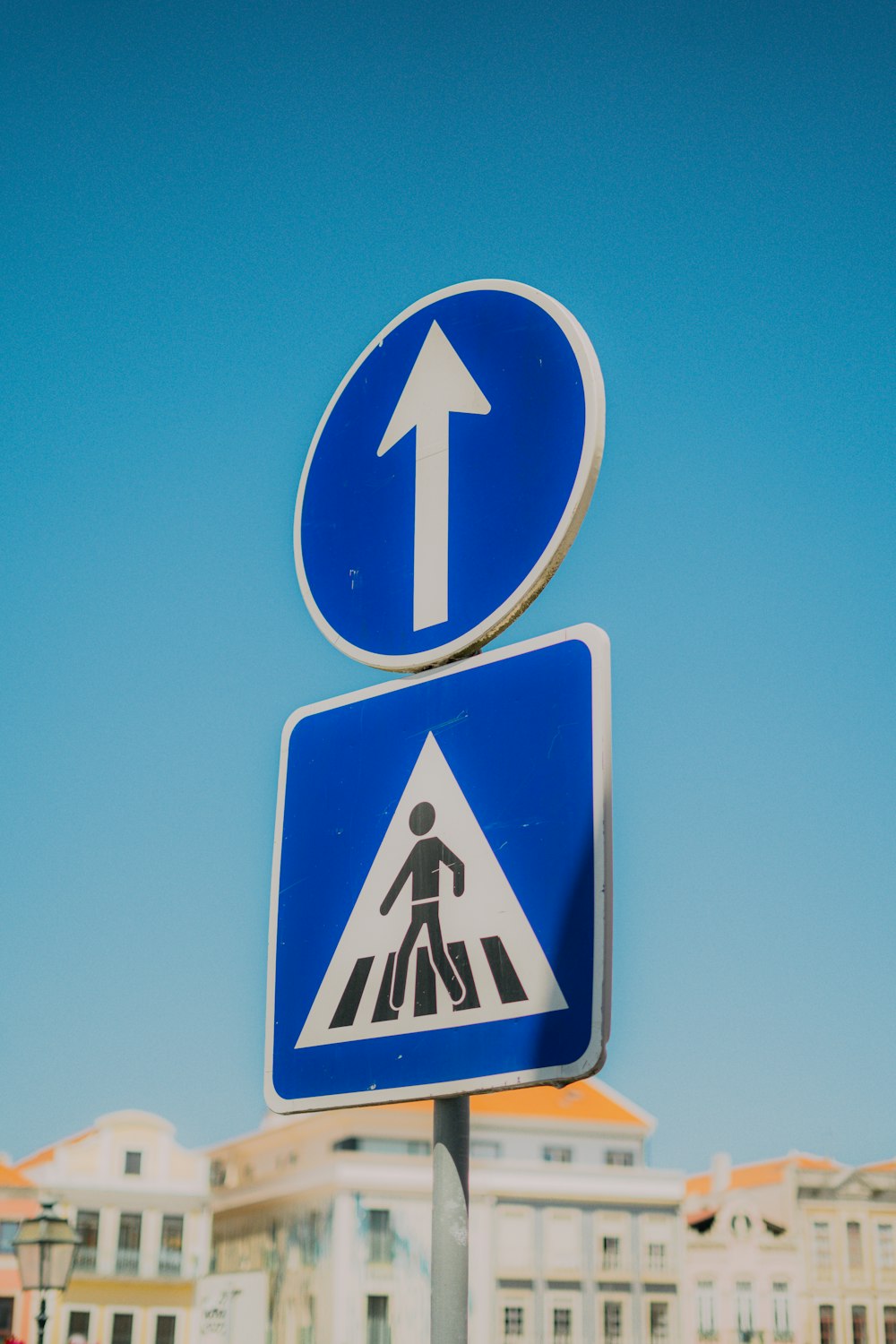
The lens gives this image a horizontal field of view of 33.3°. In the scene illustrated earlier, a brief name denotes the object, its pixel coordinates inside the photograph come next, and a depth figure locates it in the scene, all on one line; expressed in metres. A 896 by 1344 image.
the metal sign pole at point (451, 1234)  1.45
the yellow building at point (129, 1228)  46.75
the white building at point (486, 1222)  45.50
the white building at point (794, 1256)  51.72
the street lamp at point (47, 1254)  10.75
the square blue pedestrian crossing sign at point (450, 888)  1.52
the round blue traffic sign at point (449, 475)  1.76
